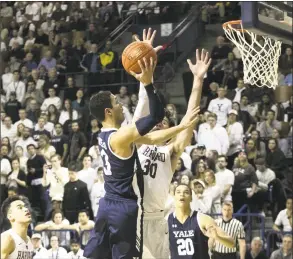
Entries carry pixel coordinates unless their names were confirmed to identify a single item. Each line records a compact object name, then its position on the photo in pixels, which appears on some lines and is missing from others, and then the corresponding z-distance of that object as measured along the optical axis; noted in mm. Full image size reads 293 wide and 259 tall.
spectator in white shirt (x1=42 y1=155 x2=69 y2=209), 14594
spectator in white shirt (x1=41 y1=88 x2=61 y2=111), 17833
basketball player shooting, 6586
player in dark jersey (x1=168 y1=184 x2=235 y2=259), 8562
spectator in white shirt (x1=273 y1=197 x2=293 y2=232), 12961
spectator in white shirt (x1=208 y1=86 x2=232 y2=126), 15352
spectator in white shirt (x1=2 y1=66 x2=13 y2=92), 19225
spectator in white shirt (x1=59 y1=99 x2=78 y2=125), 17250
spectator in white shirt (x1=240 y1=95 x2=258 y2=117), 15539
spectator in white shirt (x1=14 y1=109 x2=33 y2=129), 17047
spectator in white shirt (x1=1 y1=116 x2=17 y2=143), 16872
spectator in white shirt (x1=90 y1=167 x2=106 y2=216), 13791
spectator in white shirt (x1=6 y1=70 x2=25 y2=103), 18750
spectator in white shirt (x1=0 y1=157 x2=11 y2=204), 15362
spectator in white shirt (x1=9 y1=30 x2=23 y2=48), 21198
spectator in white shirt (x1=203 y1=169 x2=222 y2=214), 13055
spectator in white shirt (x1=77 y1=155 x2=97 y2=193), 14299
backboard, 7766
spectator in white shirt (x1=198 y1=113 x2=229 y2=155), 14539
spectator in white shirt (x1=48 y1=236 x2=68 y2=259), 12562
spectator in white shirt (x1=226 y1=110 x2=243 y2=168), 14633
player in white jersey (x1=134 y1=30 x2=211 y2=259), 7137
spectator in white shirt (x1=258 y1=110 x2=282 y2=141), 15104
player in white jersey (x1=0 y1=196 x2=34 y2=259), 7832
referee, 10141
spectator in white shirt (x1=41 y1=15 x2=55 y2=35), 21250
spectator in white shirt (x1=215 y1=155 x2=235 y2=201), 13295
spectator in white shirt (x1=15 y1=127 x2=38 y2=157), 16297
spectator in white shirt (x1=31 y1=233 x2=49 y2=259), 12438
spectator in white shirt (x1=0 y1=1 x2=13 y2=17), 22406
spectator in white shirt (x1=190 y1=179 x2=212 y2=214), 12703
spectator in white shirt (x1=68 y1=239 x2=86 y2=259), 12555
